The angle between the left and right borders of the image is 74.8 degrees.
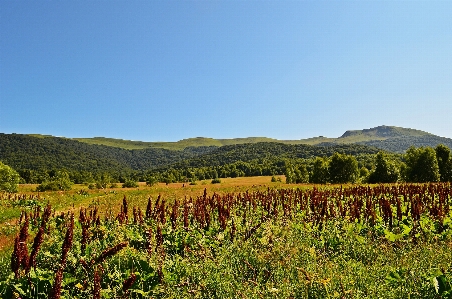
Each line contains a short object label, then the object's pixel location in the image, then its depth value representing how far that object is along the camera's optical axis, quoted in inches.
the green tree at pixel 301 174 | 3791.8
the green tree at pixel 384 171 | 2431.1
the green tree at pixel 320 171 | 2989.7
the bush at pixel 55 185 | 2002.3
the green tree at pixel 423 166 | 2098.9
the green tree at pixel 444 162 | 2203.5
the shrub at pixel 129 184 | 2431.5
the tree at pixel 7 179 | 1690.0
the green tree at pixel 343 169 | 2684.5
